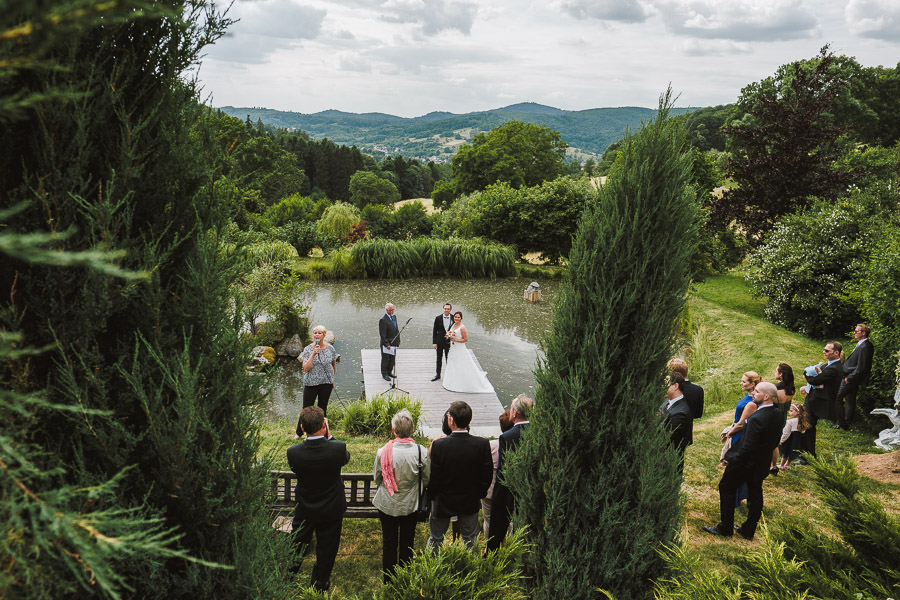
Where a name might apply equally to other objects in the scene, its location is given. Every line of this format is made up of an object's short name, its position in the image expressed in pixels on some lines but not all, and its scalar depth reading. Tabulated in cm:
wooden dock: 895
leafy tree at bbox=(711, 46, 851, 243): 1491
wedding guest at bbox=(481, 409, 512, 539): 456
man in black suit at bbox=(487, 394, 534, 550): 432
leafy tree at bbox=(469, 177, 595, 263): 2230
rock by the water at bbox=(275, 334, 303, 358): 1274
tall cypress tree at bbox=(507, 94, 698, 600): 332
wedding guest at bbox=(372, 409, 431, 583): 414
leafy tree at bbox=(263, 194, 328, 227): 3303
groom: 1055
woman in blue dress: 539
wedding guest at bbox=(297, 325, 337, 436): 726
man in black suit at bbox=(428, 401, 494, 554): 408
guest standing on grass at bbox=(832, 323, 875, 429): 702
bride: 1030
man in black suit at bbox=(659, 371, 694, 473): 497
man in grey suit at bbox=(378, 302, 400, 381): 1005
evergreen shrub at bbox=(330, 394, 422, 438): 809
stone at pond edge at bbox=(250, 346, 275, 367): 1178
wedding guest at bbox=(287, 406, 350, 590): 392
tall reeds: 2034
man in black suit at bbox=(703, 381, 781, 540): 481
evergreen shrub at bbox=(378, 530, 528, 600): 281
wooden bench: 505
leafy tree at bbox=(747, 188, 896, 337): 1151
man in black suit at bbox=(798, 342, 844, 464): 691
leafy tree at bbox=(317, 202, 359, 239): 2684
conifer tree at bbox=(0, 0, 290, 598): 177
